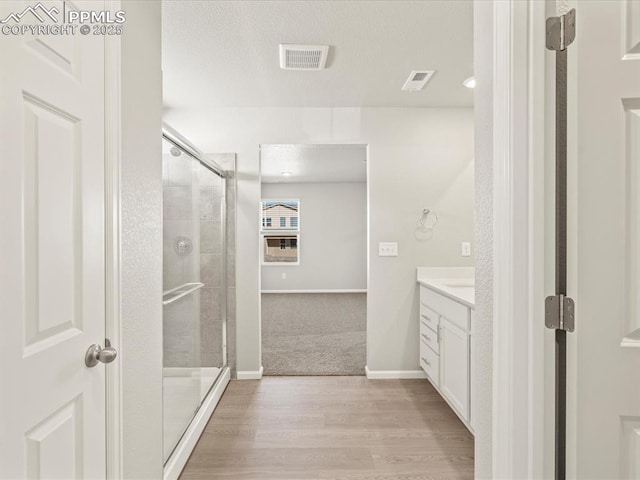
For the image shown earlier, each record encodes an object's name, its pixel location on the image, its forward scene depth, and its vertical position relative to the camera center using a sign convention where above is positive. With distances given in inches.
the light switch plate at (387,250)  135.8 -4.4
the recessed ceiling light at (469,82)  110.3 +46.7
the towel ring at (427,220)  136.8 +6.3
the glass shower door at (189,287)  82.2 -13.1
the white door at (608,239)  35.9 -0.2
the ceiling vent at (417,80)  107.0 +47.5
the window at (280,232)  331.6 +5.6
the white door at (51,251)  31.3 -1.1
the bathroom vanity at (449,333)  89.3 -26.9
